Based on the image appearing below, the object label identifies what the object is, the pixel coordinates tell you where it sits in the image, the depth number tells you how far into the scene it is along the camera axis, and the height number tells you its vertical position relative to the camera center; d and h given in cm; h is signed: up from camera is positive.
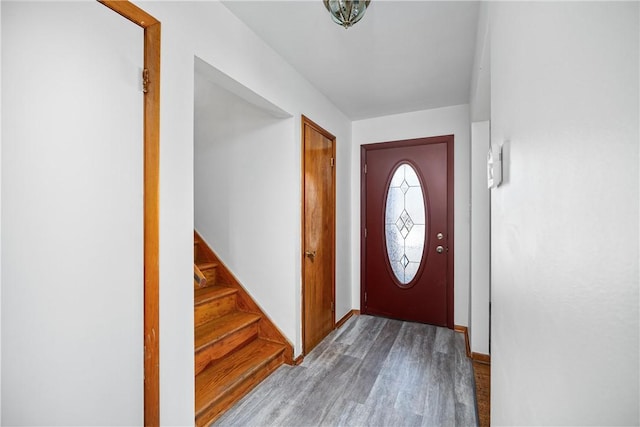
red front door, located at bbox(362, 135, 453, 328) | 332 -19
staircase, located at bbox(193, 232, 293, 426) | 194 -103
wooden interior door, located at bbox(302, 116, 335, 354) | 267 -20
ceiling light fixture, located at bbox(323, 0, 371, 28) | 121 +84
